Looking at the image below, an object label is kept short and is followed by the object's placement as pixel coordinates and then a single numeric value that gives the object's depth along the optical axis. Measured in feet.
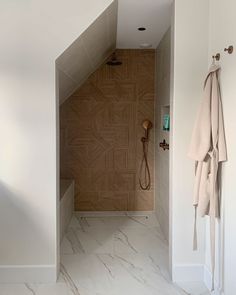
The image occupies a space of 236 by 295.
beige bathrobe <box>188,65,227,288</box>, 5.47
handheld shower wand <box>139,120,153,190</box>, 10.81
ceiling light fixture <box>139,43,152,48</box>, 9.80
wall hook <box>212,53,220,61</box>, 5.60
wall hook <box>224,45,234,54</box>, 4.97
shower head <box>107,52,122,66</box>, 10.46
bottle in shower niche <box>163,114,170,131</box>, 7.97
